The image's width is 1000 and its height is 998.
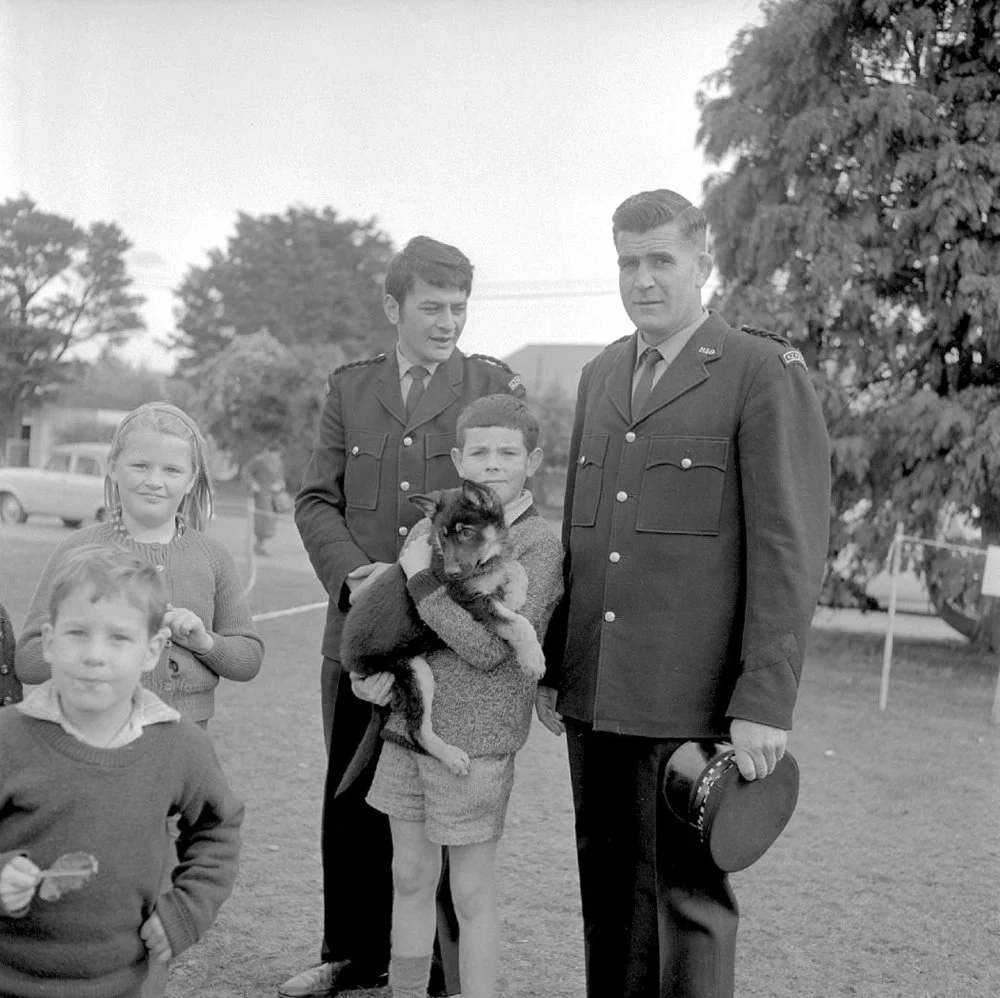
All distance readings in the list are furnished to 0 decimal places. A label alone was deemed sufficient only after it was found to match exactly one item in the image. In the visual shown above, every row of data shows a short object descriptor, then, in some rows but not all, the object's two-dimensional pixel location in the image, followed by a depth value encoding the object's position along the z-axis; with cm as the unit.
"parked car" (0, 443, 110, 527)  2364
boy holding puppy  291
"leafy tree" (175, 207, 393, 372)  5147
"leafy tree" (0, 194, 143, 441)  1869
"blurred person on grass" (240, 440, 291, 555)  1929
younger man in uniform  343
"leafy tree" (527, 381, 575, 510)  3316
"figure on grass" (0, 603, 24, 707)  278
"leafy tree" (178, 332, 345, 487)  3164
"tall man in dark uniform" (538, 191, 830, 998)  272
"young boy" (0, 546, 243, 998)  208
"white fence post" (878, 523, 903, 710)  887
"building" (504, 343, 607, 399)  5850
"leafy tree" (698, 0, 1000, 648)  1103
